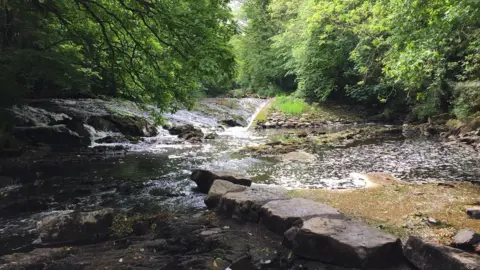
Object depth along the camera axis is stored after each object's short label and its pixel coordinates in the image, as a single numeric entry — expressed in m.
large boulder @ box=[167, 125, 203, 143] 17.63
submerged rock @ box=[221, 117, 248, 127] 24.73
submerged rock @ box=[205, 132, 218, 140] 18.31
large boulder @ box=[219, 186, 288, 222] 6.11
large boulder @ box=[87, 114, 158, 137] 17.89
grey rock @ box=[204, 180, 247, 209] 7.00
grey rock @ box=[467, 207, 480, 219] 5.91
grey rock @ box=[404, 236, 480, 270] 3.72
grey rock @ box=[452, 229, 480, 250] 4.50
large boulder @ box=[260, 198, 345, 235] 5.38
